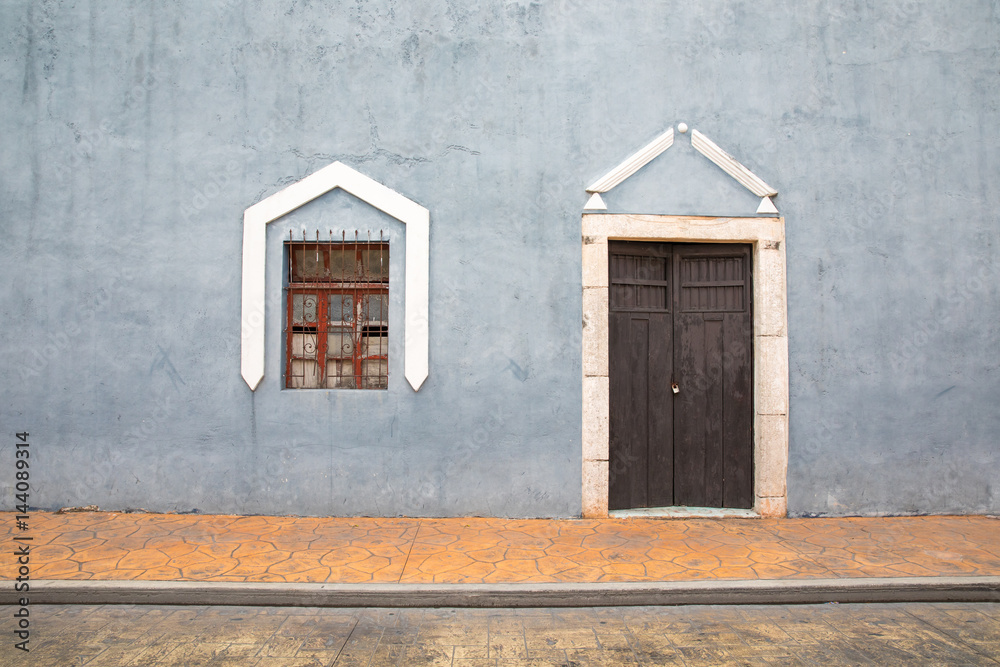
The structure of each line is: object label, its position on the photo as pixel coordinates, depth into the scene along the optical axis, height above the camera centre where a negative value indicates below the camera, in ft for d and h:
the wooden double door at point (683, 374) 19.02 -0.86
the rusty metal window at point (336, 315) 18.83 +0.90
